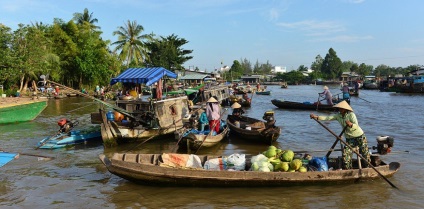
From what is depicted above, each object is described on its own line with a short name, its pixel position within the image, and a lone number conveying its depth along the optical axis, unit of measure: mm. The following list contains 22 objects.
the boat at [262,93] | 44281
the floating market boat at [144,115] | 10922
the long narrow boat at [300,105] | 22478
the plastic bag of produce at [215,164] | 7355
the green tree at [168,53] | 44906
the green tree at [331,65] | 100125
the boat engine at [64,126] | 11672
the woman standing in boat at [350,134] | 7102
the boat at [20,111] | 16091
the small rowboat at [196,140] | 9859
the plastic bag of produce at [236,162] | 7273
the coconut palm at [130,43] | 40594
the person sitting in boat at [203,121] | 11234
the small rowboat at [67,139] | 11089
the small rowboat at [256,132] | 11133
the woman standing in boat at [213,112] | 11031
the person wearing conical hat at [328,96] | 22516
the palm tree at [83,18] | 43281
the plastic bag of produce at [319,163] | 7191
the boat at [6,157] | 6900
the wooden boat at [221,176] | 6754
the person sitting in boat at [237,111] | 14175
